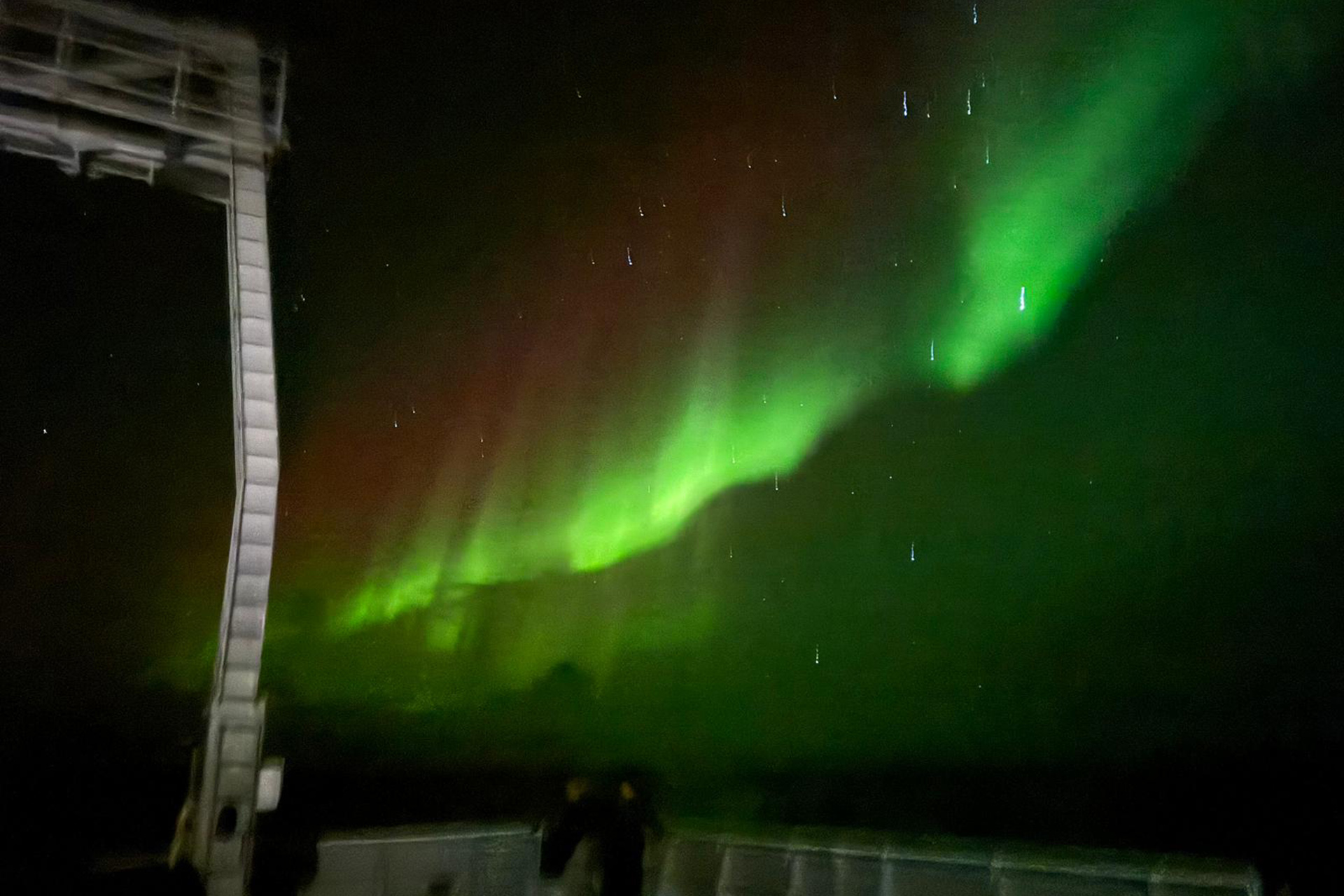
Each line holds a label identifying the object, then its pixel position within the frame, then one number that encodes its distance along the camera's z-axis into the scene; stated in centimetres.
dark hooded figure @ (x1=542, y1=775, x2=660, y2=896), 431
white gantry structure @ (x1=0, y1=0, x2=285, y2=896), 440
